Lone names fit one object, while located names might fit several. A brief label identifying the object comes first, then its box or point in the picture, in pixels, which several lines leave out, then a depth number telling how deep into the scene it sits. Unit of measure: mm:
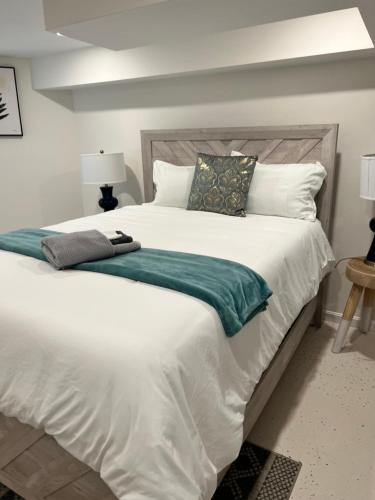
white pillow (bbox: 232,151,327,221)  2494
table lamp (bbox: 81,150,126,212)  3328
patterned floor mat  1545
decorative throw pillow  2572
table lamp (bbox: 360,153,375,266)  2197
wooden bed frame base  1223
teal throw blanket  1367
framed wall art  3449
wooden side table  2268
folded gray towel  1648
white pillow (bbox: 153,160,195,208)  2902
